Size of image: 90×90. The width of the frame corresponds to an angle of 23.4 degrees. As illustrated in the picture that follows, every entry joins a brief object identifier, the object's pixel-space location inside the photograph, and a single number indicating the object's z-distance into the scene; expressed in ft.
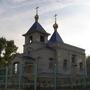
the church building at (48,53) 95.86
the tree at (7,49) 124.06
